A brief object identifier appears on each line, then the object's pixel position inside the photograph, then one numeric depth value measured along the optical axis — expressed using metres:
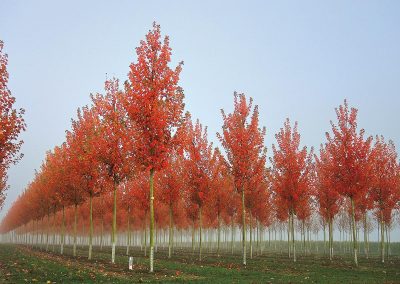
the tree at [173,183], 38.44
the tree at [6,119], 23.14
